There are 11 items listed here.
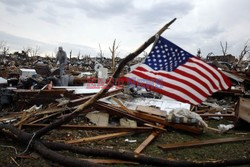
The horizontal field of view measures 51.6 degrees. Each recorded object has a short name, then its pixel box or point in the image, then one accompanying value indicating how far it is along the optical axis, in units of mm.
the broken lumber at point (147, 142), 5073
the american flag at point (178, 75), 4336
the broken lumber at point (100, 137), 5288
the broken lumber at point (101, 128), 6082
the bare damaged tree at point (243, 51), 34756
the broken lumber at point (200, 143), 5238
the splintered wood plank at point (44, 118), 6328
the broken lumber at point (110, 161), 4258
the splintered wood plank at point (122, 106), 6993
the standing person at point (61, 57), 15359
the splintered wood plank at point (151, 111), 7121
